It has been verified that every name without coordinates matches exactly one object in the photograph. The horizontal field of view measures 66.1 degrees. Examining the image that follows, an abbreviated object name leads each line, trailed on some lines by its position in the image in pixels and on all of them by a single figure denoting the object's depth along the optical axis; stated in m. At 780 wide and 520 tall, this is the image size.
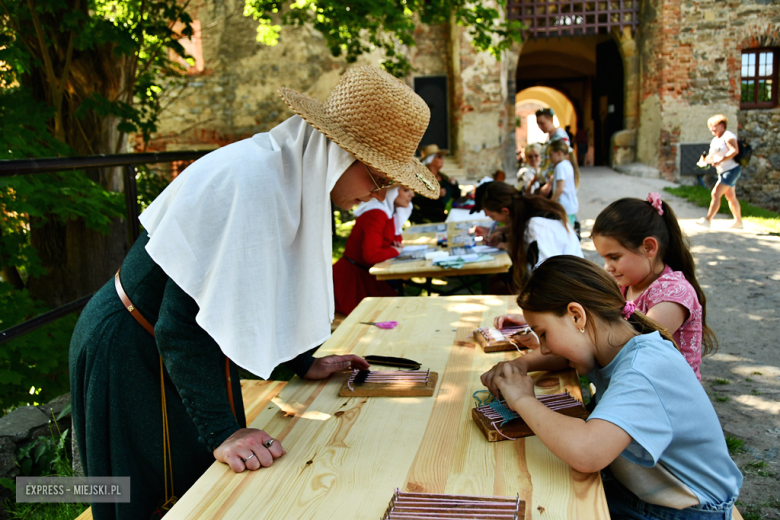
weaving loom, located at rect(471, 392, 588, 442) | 1.46
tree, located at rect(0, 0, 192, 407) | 3.68
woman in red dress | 4.33
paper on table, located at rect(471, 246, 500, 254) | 4.52
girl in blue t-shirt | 1.30
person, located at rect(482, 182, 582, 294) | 4.12
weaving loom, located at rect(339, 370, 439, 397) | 1.75
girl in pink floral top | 2.15
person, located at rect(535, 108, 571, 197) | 6.88
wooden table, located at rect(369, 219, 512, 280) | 3.97
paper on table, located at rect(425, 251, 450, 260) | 4.37
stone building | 12.76
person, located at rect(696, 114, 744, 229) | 8.71
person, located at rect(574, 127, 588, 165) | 19.24
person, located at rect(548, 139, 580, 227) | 6.62
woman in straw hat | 1.37
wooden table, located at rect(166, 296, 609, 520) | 1.21
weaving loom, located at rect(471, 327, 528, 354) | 2.10
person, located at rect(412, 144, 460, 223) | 8.13
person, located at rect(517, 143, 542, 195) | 8.91
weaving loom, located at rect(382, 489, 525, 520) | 1.13
